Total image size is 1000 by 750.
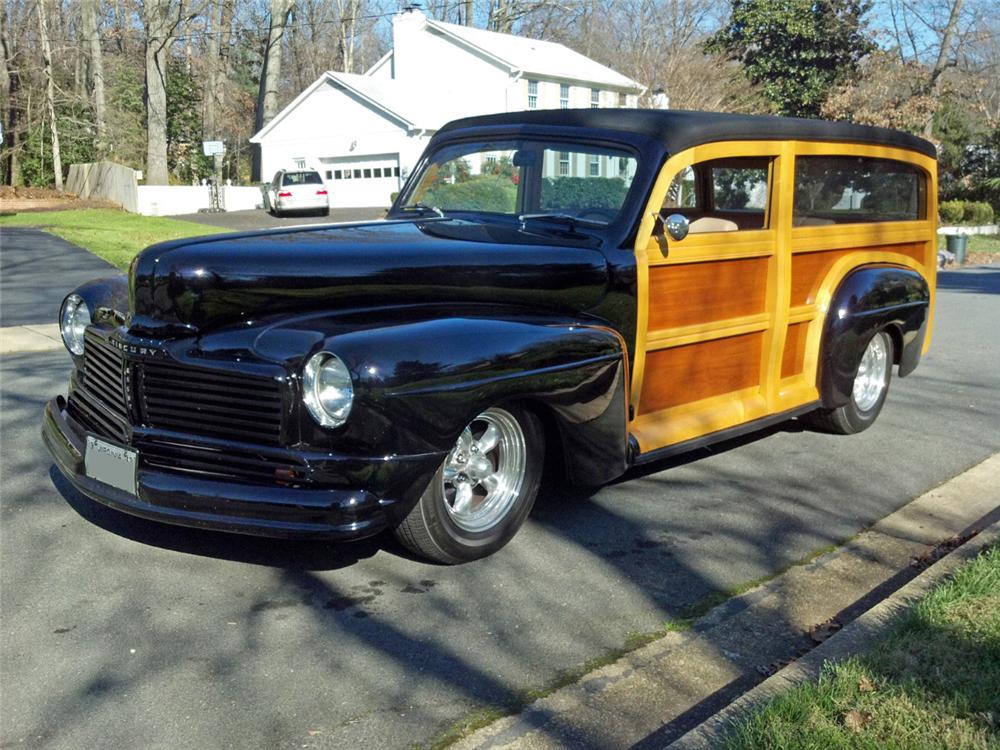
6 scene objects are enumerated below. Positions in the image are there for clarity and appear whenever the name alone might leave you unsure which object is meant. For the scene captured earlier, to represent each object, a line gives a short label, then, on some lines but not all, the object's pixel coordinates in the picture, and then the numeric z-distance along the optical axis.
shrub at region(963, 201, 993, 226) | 33.22
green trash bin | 23.77
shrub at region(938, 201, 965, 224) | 32.19
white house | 37.62
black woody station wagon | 3.75
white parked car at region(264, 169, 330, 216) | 32.56
